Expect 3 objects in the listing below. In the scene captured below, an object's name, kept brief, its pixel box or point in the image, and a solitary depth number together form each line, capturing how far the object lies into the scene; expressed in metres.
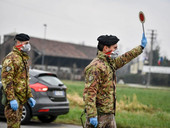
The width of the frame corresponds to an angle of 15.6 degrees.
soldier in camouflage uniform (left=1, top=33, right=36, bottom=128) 9.00
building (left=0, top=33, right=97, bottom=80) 102.74
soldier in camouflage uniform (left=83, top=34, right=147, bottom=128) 7.62
